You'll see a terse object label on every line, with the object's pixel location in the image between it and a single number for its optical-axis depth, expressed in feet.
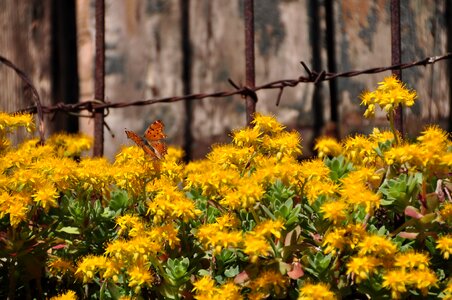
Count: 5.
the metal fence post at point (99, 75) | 18.21
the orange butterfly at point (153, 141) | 12.09
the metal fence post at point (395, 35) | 16.16
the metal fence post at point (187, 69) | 19.48
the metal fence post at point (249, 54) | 16.61
